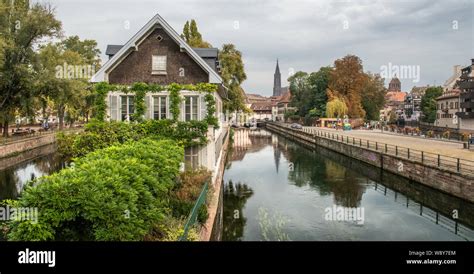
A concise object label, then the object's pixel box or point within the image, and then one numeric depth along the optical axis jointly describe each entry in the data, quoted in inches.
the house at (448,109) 2893.7
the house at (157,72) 833.5
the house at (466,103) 2603.3
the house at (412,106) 4857.3
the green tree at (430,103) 3427.7
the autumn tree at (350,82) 3116.4
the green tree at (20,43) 1579.7
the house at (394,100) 5632.4
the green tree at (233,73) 2004.2
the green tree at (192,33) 2064.5
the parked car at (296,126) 3233.0
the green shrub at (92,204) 266.1
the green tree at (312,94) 3543.3
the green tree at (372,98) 3513.8
